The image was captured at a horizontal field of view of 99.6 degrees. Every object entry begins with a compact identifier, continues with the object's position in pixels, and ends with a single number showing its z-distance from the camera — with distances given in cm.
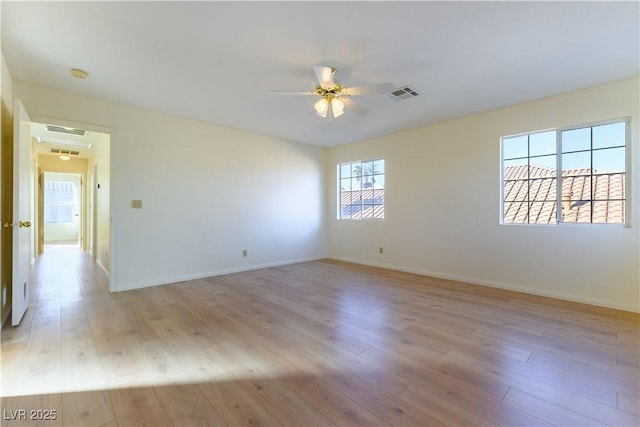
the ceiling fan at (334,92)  247
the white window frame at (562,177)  304
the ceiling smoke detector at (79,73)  280
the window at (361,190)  555
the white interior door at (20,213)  250
